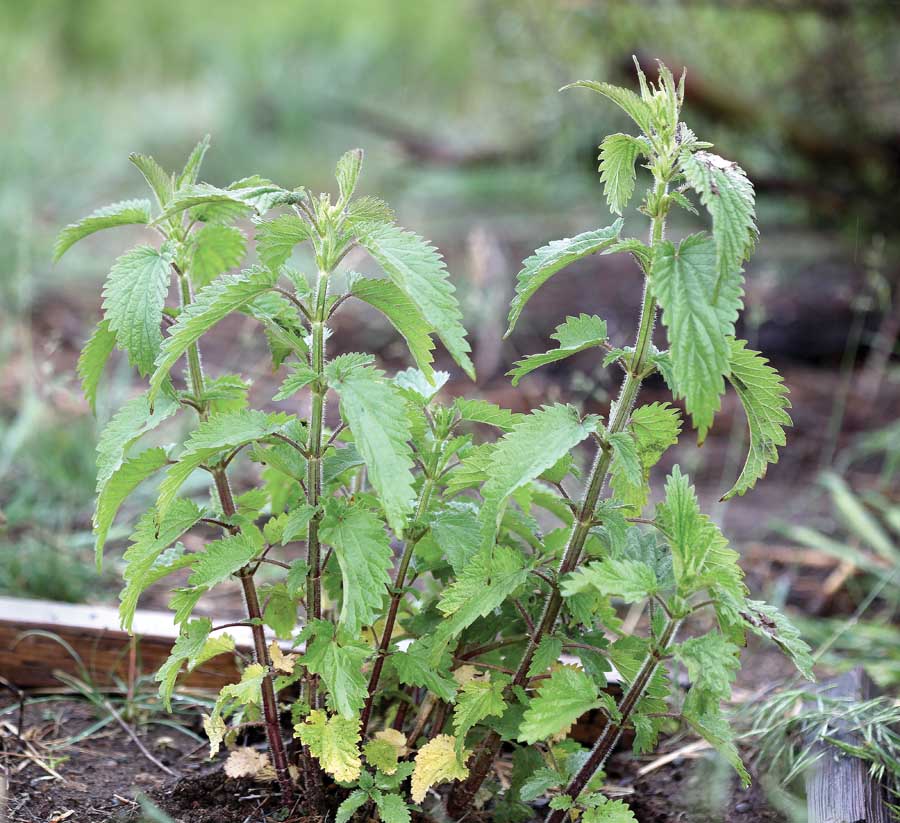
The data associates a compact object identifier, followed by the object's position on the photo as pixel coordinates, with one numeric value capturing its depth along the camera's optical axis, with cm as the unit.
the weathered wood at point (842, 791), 119
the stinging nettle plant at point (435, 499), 106
